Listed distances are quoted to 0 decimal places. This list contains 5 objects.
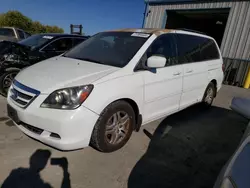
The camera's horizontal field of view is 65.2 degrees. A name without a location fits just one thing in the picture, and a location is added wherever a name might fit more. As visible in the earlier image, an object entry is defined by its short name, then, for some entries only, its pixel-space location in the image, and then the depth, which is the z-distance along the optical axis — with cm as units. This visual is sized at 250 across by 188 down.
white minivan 217
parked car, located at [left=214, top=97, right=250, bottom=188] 111
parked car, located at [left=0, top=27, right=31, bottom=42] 1057
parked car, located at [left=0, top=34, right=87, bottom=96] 419
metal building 943
